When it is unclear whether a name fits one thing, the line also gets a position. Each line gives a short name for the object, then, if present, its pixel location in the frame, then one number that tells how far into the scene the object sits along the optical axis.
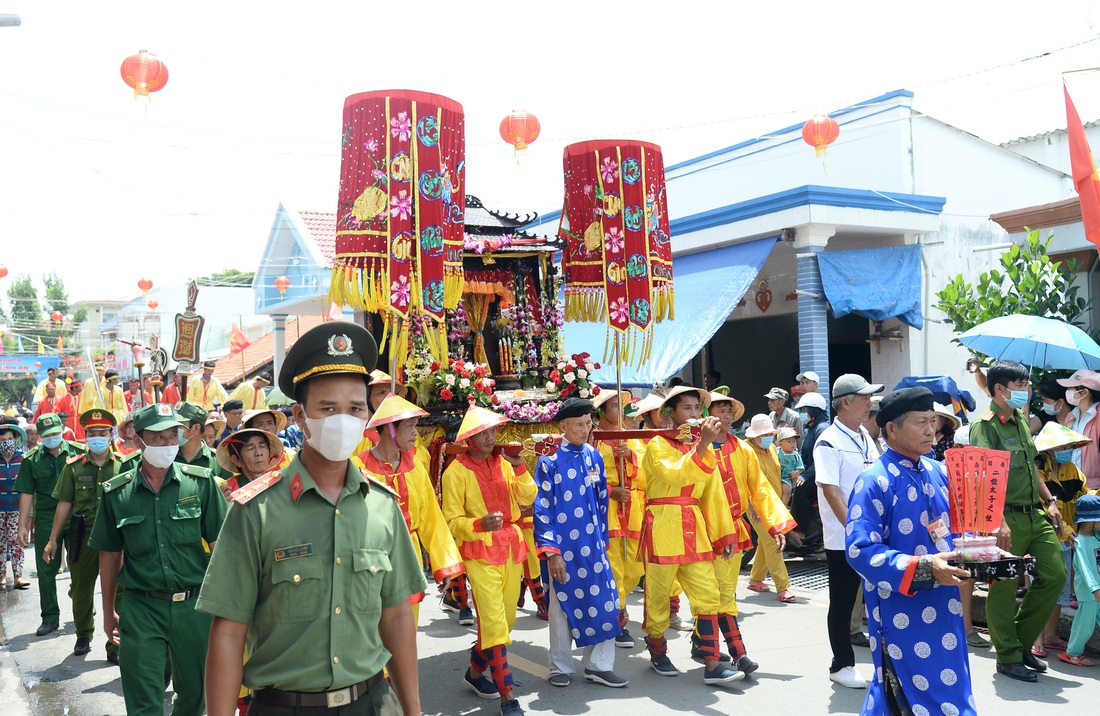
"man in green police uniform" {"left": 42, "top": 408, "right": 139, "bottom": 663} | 7.68
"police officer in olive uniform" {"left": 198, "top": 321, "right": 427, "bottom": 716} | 2.59
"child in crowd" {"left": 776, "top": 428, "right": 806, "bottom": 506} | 9.54
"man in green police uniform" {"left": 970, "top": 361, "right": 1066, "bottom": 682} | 6.07
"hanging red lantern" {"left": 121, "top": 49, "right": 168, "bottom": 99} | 9.14
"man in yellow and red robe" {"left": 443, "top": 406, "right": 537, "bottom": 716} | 5.77
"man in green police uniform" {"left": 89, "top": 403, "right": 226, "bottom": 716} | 4.70
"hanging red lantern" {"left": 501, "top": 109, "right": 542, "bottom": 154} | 11.24
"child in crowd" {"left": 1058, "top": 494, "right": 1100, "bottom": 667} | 6.27
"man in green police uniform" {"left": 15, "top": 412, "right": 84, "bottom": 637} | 8.67
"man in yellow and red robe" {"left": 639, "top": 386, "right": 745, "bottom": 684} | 6.25
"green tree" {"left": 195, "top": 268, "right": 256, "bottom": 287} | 56.18
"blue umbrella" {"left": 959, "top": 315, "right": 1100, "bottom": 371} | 7.34
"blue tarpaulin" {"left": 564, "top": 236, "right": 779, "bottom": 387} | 13.27
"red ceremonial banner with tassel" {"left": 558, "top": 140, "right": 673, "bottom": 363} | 8.84
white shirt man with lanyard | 5.76
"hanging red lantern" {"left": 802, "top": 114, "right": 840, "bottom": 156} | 12.69
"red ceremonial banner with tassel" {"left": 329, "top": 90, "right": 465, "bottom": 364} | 6.80
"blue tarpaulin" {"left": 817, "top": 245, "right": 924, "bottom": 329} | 13.56
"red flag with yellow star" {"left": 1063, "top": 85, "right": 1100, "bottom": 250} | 7.21
